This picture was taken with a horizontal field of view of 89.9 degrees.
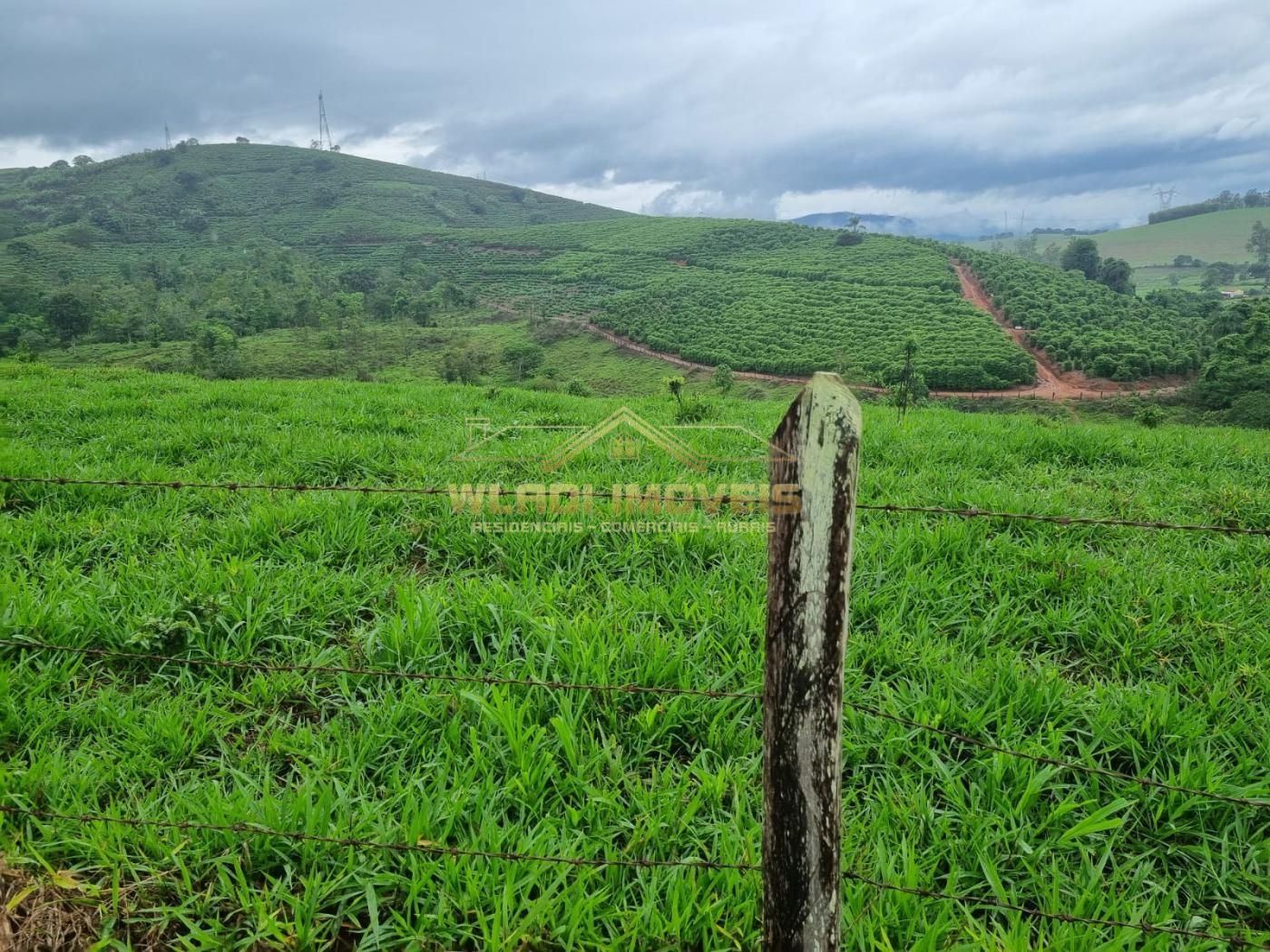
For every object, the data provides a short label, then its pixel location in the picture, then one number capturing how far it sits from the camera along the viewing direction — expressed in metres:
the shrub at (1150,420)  11.41
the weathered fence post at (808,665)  1.37
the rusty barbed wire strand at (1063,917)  1.68
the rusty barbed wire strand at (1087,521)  2.07
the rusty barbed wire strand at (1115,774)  1.95
